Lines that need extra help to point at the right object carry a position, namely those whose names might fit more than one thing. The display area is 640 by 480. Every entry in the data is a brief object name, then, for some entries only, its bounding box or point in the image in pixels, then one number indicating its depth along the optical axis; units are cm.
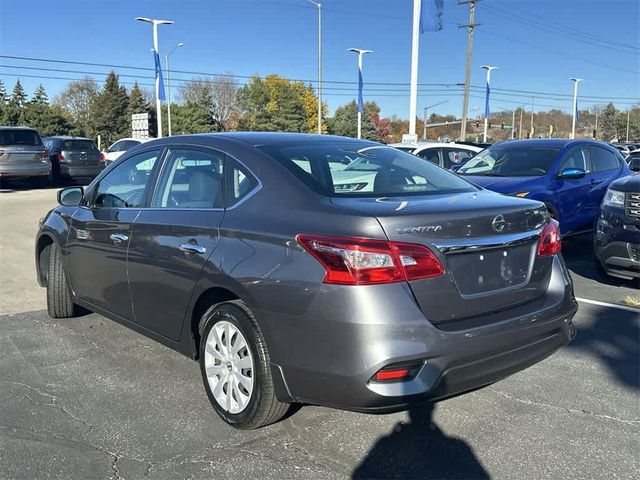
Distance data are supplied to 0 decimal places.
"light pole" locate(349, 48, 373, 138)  3400
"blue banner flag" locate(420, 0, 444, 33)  1889
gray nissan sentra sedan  265
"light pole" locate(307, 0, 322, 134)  3956
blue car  774
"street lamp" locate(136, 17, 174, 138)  3041
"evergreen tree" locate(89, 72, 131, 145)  7331
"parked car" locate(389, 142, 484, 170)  1330
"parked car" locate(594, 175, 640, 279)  592
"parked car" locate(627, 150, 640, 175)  1235
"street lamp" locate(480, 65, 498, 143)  4388
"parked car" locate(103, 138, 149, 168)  2080
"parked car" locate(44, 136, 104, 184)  1997
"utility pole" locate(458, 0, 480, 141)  3447
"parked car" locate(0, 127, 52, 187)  1709
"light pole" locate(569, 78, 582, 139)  5968
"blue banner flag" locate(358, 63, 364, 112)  3394
